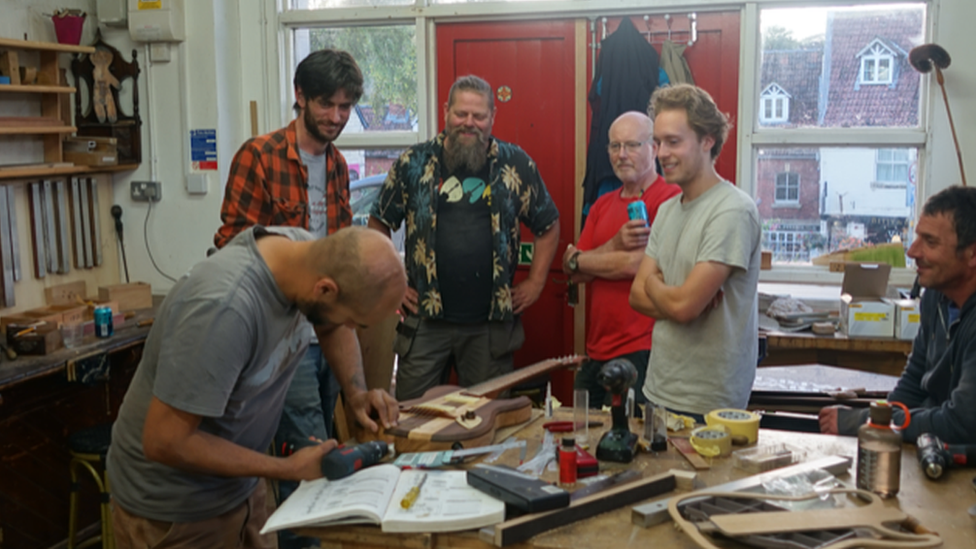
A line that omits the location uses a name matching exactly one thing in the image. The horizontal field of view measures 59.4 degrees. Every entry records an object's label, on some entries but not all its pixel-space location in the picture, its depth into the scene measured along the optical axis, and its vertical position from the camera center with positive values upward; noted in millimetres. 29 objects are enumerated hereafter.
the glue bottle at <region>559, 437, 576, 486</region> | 1843 -617
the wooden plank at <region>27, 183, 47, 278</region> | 3920 -225
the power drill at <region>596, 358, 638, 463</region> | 1997 -567
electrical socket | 4551 -45
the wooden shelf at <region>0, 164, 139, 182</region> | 3639 +44
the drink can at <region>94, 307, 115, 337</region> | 3602 -588
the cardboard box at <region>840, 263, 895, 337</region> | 3727 -545
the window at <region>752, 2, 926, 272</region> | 4133 +241
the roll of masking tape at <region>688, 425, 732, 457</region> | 2016 -622
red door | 4406 +412
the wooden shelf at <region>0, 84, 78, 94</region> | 3586 +398
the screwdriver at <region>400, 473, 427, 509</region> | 1705 -640
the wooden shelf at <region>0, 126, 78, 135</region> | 3610 +224
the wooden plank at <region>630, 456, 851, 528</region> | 1675 -642
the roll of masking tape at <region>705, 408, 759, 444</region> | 2109 -603
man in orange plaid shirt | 2994 +22
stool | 3254 -1064
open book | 1648 -646
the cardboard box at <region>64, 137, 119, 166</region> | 4125 +139
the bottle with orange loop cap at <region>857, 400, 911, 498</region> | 1765 -566
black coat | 4117 +460
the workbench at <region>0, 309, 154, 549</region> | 3354 -1037
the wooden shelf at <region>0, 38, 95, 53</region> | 3592 +590
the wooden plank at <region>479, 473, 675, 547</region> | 1622 -656
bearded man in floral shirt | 3490 -256
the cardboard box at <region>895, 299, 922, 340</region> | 3693 -607
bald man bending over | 1697 -397
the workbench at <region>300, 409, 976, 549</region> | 1616 -677
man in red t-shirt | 3254 -295
